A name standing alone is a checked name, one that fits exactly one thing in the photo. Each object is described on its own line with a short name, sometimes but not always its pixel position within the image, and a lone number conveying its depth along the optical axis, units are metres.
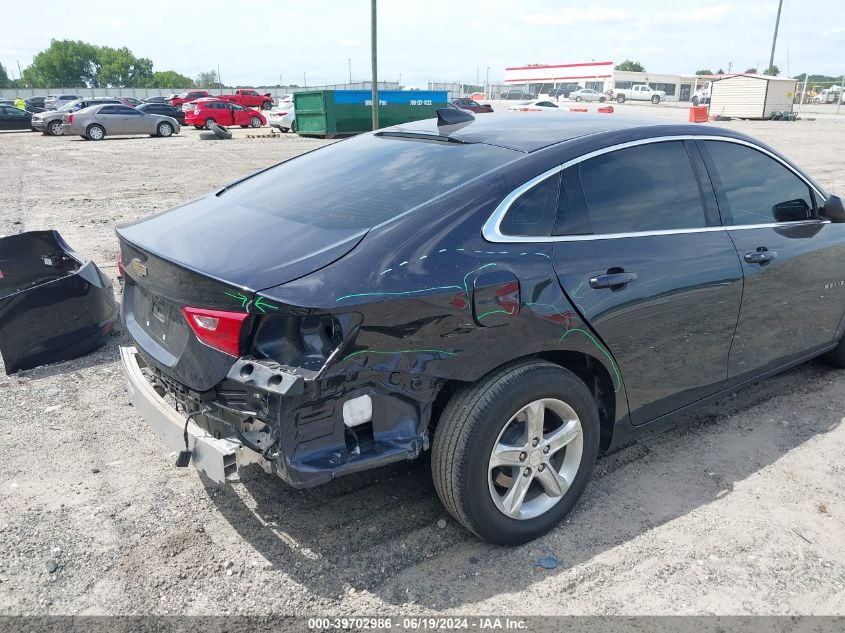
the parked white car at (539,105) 40.88
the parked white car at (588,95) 66.25
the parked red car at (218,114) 31.95
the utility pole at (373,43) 17.21
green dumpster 25.78
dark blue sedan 2.48
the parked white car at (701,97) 56.06
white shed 36.50
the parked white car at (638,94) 66.75
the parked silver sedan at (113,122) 26.84
